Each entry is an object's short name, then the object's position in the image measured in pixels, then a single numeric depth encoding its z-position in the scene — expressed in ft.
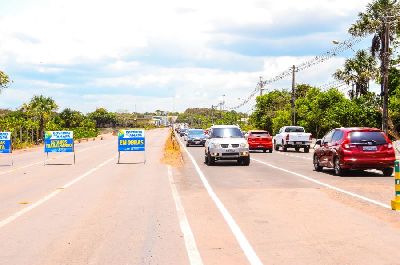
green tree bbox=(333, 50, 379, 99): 186.29
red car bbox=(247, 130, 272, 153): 127.54
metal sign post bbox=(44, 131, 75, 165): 85.10
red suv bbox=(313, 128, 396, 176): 62.69
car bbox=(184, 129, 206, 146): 164.14
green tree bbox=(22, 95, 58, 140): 197.77
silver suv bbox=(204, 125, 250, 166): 80.89
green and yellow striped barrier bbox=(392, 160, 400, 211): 35.63
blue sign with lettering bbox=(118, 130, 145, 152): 83.46
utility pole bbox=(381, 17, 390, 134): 112.16
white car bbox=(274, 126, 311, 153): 128.57
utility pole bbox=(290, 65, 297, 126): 195.24
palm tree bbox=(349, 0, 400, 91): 160.45
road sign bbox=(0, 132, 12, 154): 85.81
